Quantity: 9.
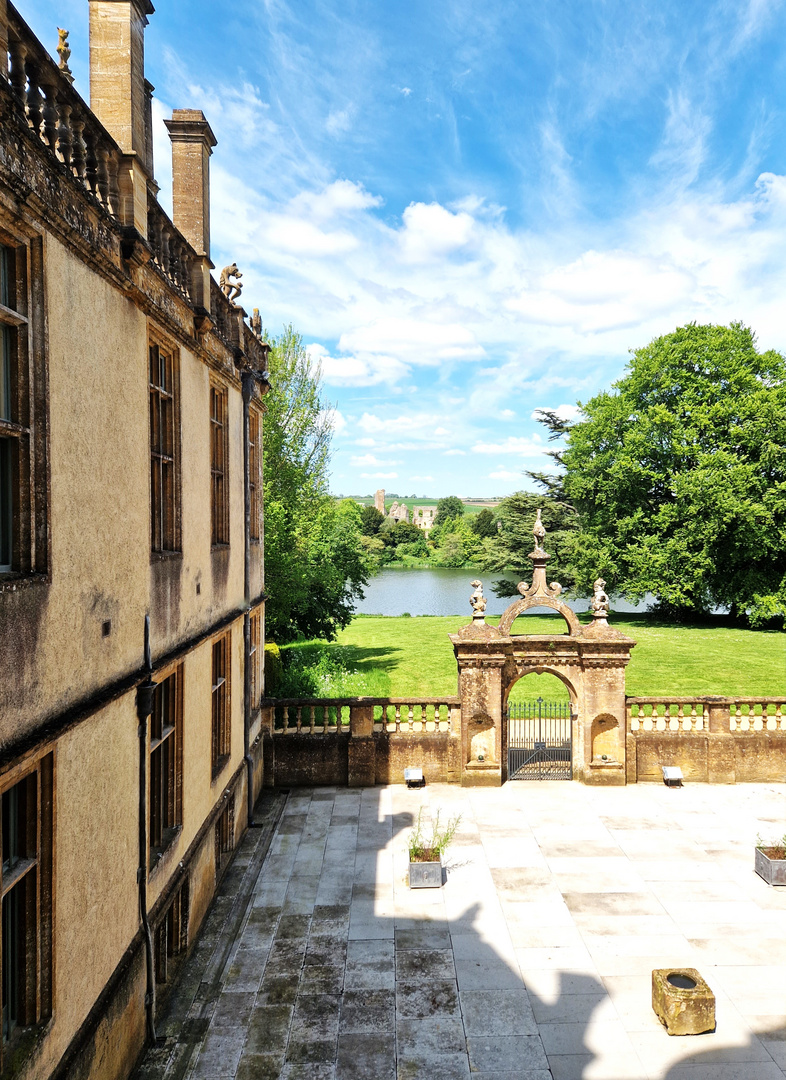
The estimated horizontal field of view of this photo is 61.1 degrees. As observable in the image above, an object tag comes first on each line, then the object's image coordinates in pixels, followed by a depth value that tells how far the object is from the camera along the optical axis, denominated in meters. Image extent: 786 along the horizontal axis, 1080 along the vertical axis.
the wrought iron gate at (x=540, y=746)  15.05
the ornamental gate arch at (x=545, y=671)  14.55
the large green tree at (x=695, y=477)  29.14
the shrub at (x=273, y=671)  17.19
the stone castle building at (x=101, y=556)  4.38
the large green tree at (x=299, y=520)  22.19
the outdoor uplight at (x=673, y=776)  14.24
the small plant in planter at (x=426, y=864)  10.05
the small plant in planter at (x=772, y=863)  10.05
